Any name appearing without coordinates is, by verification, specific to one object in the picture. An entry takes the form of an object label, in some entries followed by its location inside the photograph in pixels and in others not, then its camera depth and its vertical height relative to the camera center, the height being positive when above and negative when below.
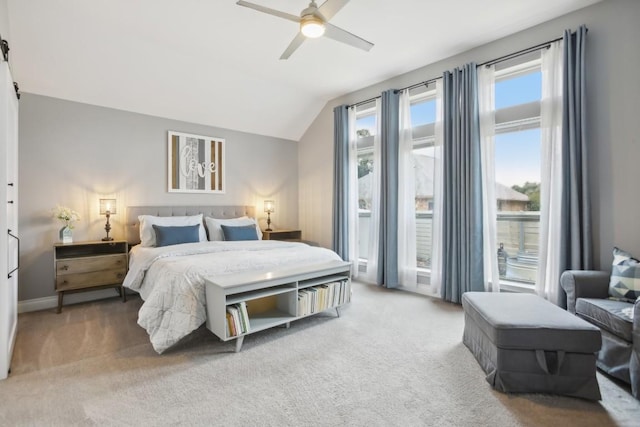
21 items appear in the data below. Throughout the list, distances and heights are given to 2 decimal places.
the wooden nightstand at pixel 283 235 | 5.42 -0.39
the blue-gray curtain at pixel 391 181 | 4.54 +0.45
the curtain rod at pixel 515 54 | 3.20 +1.71
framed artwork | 4.78 +0.78
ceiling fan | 2.38 +1.55
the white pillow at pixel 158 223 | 4.06 -0.13
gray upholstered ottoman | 1.94 -0.89
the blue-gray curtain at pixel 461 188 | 3.66 +0.29
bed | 2.63 -0.48
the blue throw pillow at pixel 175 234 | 3.97 -0.27
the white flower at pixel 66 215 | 3.75 -0.02
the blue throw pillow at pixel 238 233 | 4.54 -0.29
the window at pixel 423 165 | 4.35 +0.66
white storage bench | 2.56 -0.78
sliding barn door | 2.17 -0.04
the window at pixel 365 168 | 5.07 +0.74
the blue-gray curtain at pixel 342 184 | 5.23 +0.47
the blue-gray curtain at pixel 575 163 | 2.92 +0.46
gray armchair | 1.98 -0.75
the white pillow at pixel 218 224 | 4.65 -0.16
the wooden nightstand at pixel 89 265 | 3.57 -0.61
